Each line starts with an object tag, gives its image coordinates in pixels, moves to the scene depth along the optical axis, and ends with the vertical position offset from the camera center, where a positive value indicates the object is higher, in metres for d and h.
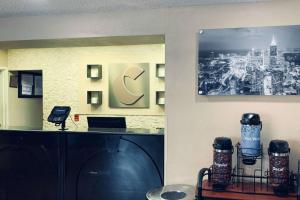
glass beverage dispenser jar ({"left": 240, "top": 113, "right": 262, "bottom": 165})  2.54 -0.29
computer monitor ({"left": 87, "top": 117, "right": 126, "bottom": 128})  3.78 -0.30
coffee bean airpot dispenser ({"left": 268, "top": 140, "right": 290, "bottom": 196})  2.44 -0.48
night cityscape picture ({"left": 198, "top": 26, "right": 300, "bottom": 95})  2.72 +0.26
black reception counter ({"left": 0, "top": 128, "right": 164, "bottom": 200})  3.23 -0.65
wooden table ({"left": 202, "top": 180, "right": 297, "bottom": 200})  2.39 -0.67
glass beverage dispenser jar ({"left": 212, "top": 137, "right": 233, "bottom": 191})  2.54 -0.49
